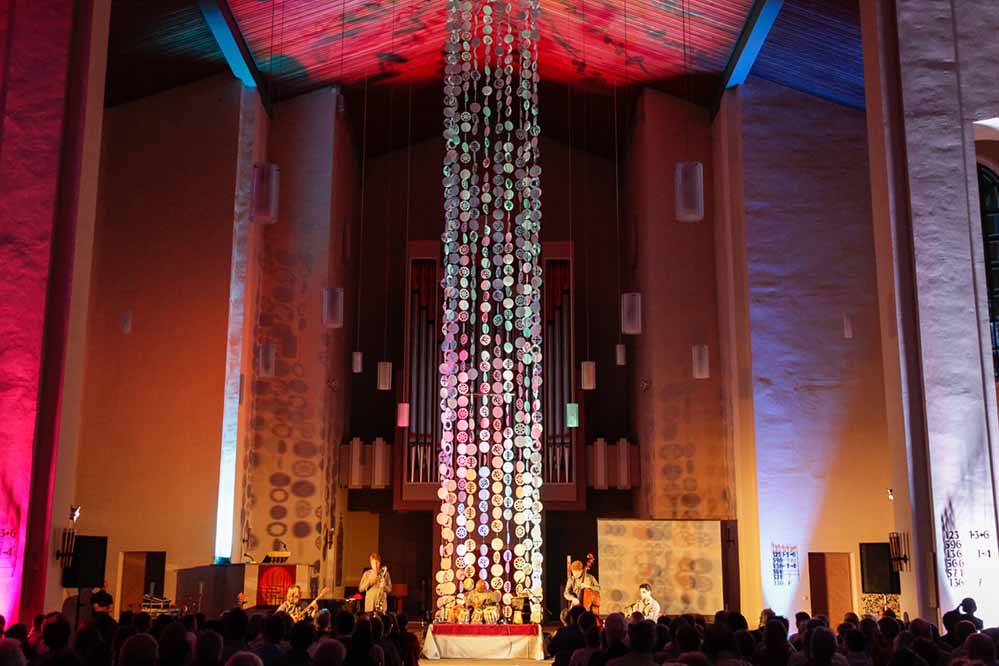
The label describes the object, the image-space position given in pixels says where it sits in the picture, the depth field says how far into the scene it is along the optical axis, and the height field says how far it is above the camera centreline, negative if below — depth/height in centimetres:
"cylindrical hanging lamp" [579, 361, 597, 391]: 1310 +215
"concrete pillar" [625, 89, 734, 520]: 1370 +282
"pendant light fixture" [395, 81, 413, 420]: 1319 +594
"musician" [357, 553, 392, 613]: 1236 -31
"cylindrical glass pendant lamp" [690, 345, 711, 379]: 1227 +216
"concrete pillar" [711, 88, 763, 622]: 1238 +259
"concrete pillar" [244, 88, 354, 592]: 1345 +253
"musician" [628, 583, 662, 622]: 1122 -45
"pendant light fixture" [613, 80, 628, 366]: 1389 +500
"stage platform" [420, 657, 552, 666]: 1045 -96
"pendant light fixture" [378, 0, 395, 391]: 1650 +448
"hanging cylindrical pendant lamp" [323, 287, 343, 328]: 1166 +260
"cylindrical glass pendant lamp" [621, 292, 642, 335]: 1091 +241
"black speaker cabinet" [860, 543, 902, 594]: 988 -7
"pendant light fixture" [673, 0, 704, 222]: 848 +278
